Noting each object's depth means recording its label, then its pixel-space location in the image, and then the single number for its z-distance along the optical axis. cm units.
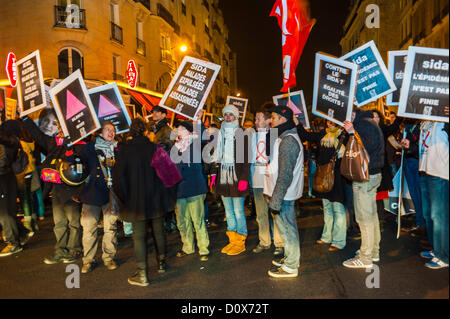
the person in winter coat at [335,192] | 523
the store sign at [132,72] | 1942
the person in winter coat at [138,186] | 420
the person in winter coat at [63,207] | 496
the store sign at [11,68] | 1452
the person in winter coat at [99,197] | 469
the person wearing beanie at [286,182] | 412
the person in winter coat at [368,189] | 446
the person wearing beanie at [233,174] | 516
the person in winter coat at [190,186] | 510
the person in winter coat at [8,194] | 523
